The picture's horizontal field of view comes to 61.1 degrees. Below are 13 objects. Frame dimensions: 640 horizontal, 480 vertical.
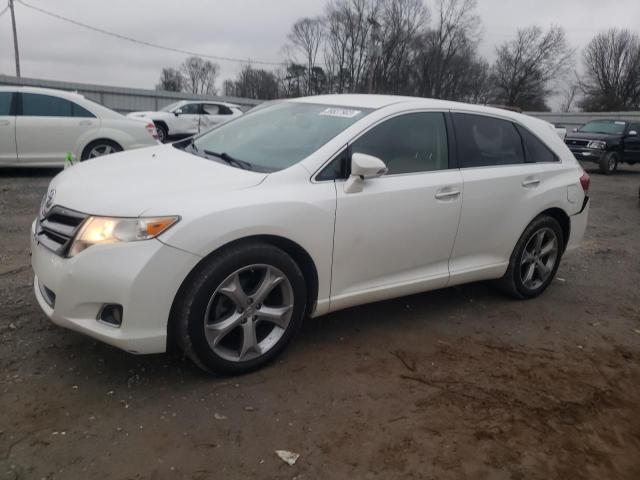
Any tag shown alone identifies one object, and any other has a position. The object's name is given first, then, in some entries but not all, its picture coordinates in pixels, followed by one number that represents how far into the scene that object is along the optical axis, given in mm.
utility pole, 26047
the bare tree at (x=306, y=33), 50188
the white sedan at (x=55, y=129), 8664
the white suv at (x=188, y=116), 17625
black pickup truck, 16562
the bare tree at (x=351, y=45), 48625
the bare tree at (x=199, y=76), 53438
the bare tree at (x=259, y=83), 46875
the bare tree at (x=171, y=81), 54500
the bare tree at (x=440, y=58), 49562
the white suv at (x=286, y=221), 2693
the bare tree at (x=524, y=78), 55562
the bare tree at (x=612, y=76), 52219
